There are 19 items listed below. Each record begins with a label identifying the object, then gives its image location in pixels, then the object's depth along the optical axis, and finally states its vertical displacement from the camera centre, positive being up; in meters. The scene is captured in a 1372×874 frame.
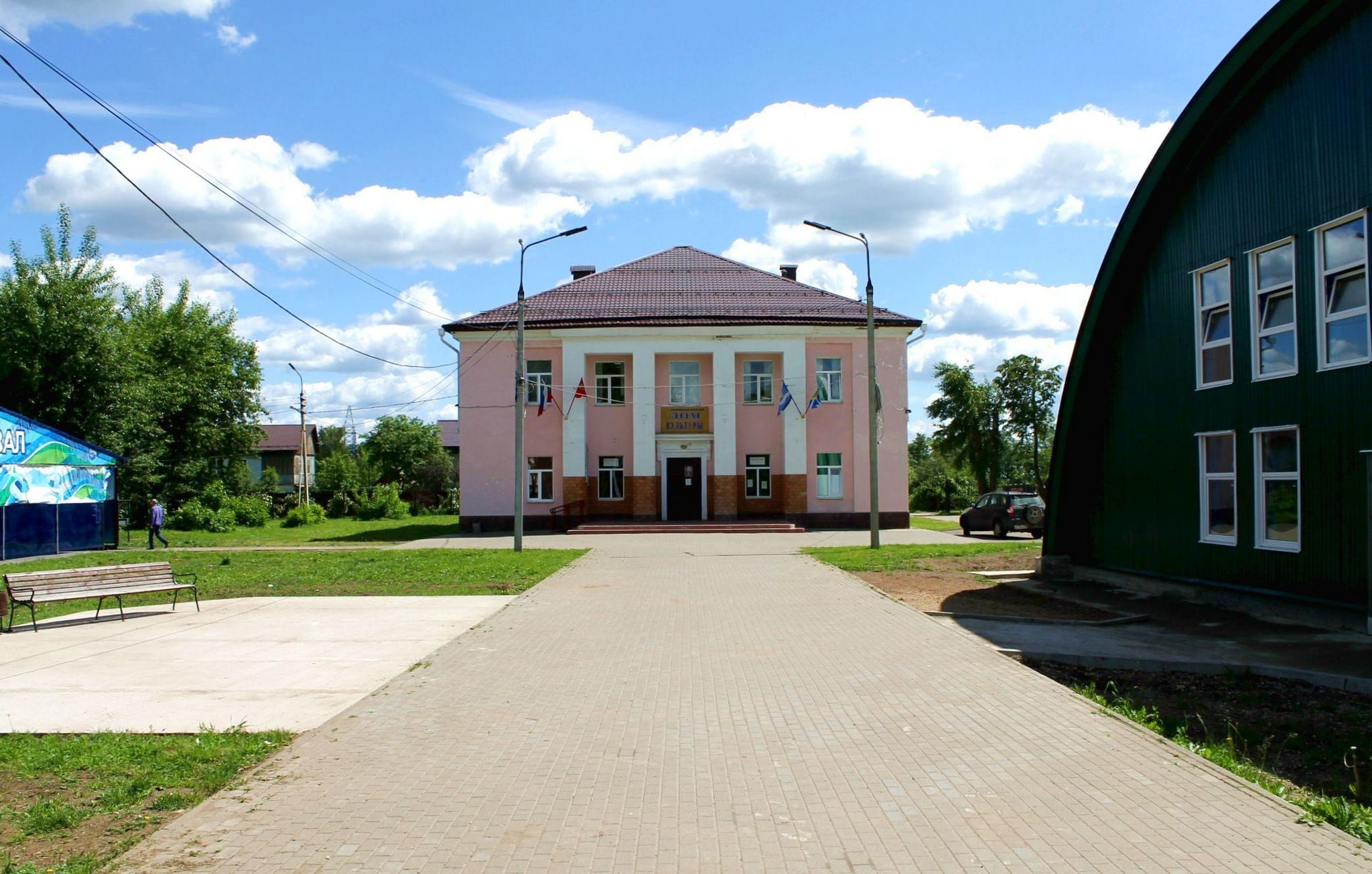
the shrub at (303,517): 49.91 -2.01
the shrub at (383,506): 53.41 -1.57
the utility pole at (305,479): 51.47 -0.06
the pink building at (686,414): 37.78 +2.42
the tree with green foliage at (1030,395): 62.38 +5.03
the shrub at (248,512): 49.88 -1.75
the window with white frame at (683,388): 38.97 +3.49
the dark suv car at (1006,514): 32.78 -1.36
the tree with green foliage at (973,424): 64.81 +3.32
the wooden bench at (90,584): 12.58 -1.43
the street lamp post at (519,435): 26.34 +1.12
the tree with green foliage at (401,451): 69.06 +1.84
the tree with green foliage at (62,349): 37.94 +5.10
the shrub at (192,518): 46.34 -1.87
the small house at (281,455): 85.62 +1.98
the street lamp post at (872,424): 25.08 +1.33
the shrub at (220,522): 45.97 -2.08
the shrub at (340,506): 57.97 -1.67
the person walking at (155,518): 33.88 -1.38
